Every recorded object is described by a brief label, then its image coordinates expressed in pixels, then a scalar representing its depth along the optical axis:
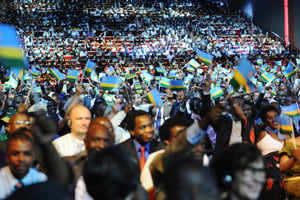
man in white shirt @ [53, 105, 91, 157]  3.95
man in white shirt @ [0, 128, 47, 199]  2.87
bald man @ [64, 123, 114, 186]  3.28
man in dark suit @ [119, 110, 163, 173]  3.97
